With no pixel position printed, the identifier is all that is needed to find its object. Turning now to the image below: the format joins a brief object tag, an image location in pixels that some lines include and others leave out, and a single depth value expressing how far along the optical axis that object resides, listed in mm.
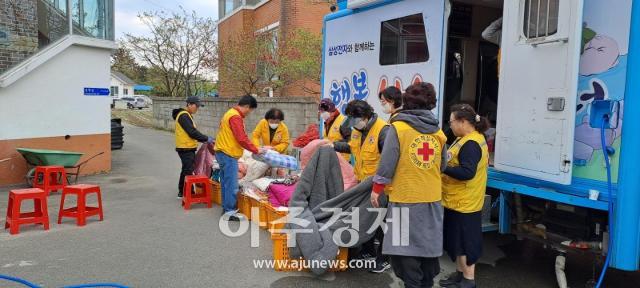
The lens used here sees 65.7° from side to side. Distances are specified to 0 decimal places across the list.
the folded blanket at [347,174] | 4953
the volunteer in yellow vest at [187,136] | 7441
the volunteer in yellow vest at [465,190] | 3828
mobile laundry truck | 3318
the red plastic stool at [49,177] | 7982
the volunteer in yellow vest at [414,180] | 3436
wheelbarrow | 8227
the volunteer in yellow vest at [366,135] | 4469
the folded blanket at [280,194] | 5602
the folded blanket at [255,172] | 6782
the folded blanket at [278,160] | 6172
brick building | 16578
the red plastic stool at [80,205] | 6129
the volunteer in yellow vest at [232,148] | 6082
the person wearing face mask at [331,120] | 5805
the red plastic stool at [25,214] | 5703
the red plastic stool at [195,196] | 7109
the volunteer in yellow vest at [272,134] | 7023
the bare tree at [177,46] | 20422
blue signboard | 9875
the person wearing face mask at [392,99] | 4176
